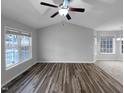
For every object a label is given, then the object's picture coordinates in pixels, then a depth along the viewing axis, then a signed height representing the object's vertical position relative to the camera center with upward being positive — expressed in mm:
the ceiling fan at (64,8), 2051 +1051
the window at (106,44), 5453 +121
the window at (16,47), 2636 -49
